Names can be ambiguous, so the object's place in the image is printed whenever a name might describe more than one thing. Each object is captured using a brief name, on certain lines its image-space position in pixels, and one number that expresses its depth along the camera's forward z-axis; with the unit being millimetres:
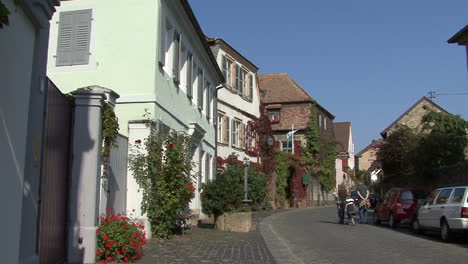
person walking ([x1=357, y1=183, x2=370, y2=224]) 21234
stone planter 15162
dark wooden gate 7043
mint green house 12773
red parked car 18109
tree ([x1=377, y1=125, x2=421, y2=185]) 29938
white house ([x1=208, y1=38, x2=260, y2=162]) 27984
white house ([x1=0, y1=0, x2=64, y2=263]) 4941
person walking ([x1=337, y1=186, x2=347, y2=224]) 20000
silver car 12797
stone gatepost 8000
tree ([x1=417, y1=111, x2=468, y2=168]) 23734
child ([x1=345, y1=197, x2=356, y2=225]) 19767
